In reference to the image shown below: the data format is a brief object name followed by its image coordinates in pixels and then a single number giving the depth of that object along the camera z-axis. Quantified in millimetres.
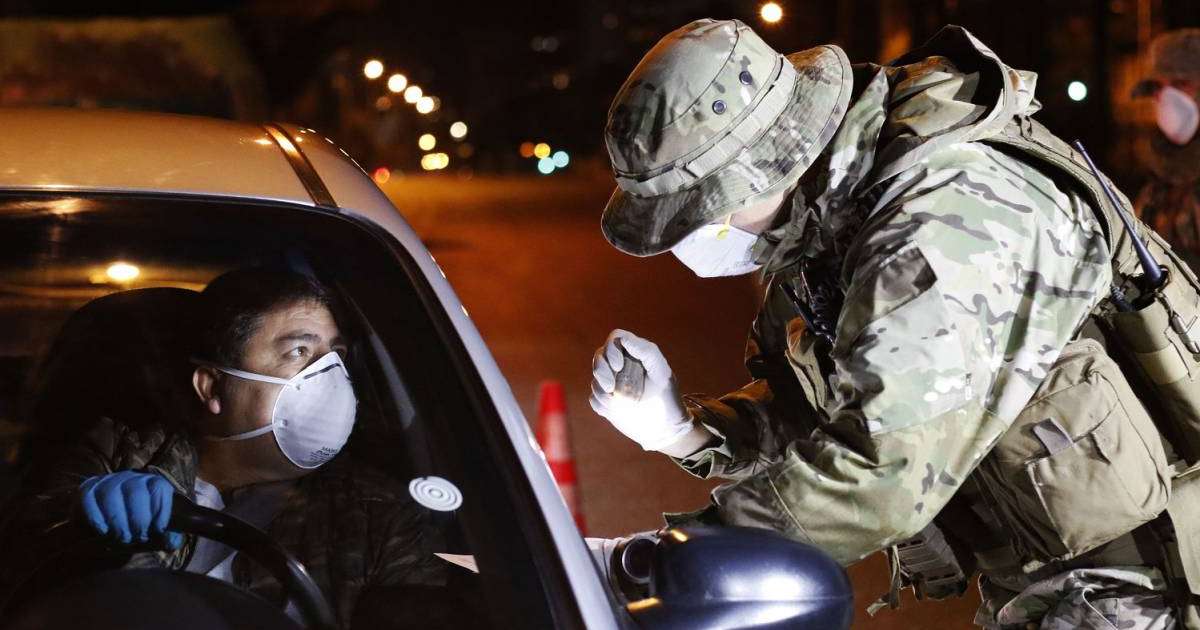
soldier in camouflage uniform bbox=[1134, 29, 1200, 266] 5133
